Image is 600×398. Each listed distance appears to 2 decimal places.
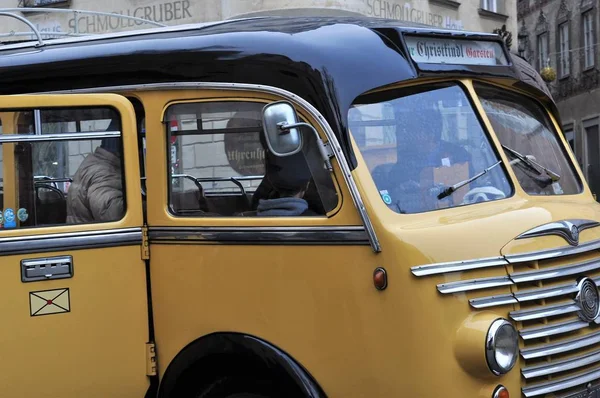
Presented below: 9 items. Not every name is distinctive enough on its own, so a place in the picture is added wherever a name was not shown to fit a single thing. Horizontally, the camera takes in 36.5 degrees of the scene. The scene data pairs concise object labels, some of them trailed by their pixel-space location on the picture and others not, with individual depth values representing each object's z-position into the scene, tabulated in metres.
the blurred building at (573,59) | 31.81
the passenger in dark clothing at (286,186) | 4.54
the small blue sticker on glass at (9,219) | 4.91
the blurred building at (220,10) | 15.17
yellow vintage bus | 4.18
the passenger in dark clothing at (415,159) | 4.45
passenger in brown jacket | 4.98
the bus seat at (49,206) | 4.96
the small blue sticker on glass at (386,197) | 4.37
